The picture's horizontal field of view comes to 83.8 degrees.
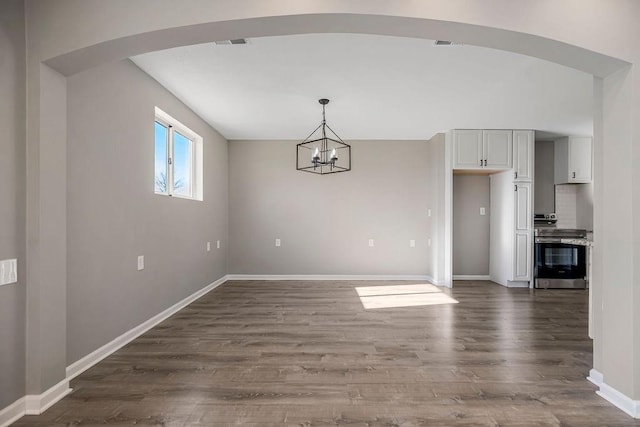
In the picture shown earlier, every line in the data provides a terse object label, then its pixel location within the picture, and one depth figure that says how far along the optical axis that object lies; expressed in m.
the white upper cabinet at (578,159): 5.74
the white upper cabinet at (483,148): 5.47
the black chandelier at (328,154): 6.12
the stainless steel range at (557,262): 5.44
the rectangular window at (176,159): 3.92
